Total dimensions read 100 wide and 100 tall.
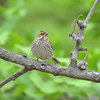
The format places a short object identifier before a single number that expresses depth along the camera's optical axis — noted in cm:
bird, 661
